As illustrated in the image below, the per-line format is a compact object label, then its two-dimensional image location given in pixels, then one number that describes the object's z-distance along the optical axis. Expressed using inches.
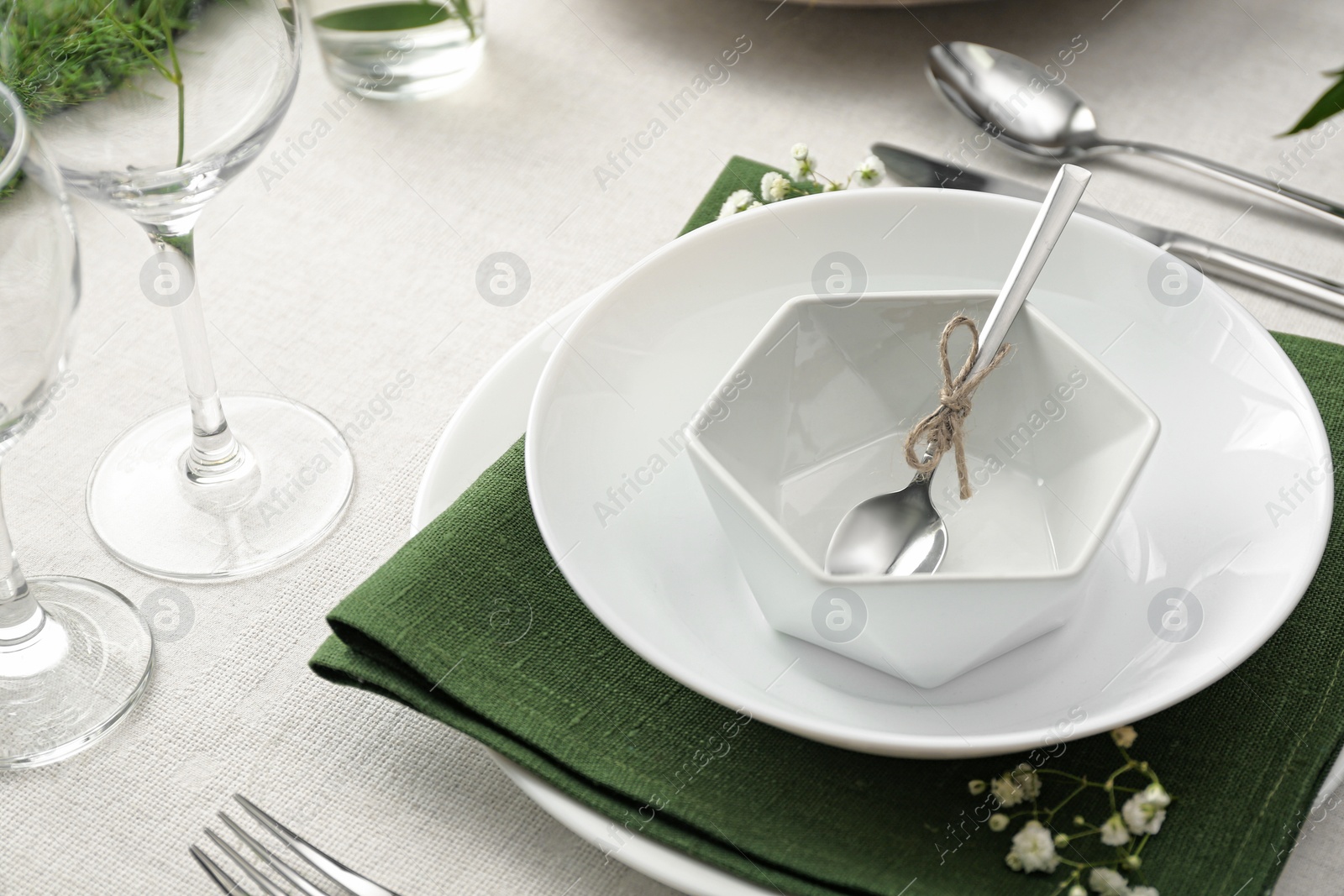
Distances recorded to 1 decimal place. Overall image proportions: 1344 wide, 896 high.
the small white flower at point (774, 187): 37.3
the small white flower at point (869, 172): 38.1
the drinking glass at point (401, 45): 40.7
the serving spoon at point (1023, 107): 39.7
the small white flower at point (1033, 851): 31.5
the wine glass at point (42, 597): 31.0
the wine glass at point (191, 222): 32.9
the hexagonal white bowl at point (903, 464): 31.4
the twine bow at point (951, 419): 33.3
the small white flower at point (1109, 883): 31.4
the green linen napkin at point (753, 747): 31.6
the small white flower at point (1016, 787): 31.8
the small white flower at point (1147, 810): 31.7
